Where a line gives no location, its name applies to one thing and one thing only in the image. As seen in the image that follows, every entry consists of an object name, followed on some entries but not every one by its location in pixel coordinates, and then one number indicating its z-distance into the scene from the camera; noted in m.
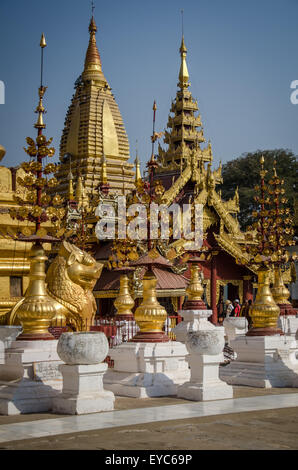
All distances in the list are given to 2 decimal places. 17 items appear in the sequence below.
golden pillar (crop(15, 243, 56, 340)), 10.83
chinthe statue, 13.76
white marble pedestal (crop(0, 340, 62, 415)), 10.02
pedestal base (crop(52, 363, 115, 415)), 9.71
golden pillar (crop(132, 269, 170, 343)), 12.44
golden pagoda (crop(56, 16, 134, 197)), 34.88
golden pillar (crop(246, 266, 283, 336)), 14.20
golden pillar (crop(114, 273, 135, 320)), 18.92
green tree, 52.50
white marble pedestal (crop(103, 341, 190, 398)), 11.81
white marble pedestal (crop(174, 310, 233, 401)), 11.09
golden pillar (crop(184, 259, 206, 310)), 18.27
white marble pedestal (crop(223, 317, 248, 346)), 19.66
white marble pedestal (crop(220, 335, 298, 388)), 13.27
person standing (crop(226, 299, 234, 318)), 26.39
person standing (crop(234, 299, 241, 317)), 24.57
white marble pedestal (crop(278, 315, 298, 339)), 18.72
